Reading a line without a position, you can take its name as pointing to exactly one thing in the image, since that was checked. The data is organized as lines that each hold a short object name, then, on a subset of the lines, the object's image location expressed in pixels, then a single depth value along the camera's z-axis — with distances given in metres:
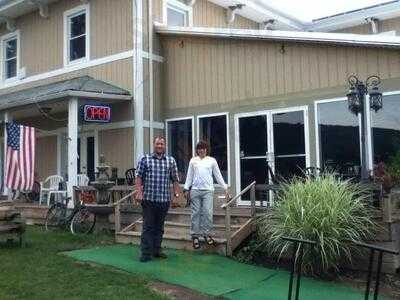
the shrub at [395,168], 8.45
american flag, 11.40
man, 7.67
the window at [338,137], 9.96
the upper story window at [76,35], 14.51
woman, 8.17
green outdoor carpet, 6.33
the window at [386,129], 9.44
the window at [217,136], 12.06
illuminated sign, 12.46
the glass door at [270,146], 10.76
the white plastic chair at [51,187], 13.22
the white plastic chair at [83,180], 13.31
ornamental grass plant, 7.04
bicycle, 10.70
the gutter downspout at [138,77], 12.84
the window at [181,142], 12.86
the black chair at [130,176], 12.34
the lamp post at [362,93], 8.91
